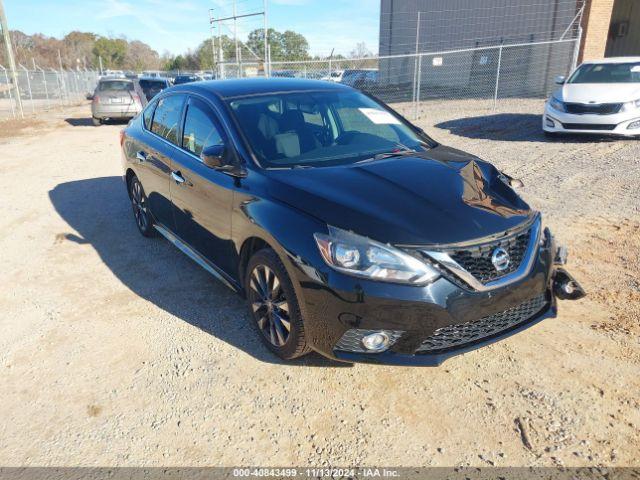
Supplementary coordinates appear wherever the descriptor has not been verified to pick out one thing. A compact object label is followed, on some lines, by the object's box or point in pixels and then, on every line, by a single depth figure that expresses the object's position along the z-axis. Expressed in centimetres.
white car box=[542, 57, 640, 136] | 897
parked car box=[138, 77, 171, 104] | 1999
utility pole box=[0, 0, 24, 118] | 1908
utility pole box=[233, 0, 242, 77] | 1839
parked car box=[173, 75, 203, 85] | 2813
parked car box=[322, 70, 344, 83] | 2069
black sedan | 254
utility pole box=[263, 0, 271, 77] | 1596
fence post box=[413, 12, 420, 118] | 1538
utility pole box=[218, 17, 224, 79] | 1892
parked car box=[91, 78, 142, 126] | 1655
